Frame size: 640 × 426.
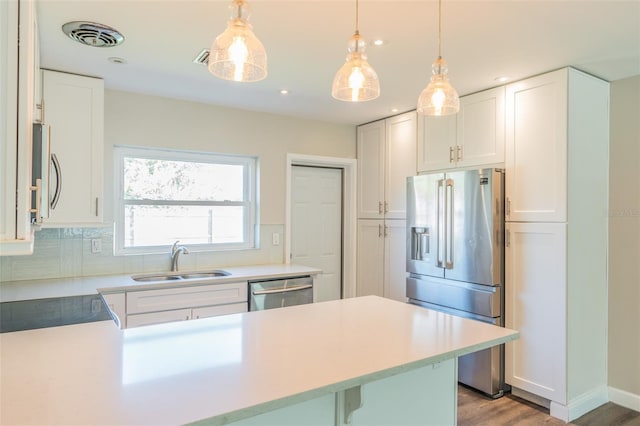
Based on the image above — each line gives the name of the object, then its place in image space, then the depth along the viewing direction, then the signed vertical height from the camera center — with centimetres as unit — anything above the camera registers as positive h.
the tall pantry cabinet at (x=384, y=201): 394 +15
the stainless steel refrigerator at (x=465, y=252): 299 -28
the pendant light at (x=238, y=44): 129 +55
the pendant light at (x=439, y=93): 167 +51
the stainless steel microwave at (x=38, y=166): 128 +15
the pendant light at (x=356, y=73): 151 +54
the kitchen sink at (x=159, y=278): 320 -51
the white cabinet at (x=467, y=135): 311 +67
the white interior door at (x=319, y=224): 435 -9
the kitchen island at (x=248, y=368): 100 -46
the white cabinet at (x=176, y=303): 281 -65
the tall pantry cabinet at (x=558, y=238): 271 -15
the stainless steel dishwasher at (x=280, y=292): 327 -64
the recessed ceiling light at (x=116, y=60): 259 +100
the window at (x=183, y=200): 345 +13
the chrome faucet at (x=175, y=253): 345 -33
